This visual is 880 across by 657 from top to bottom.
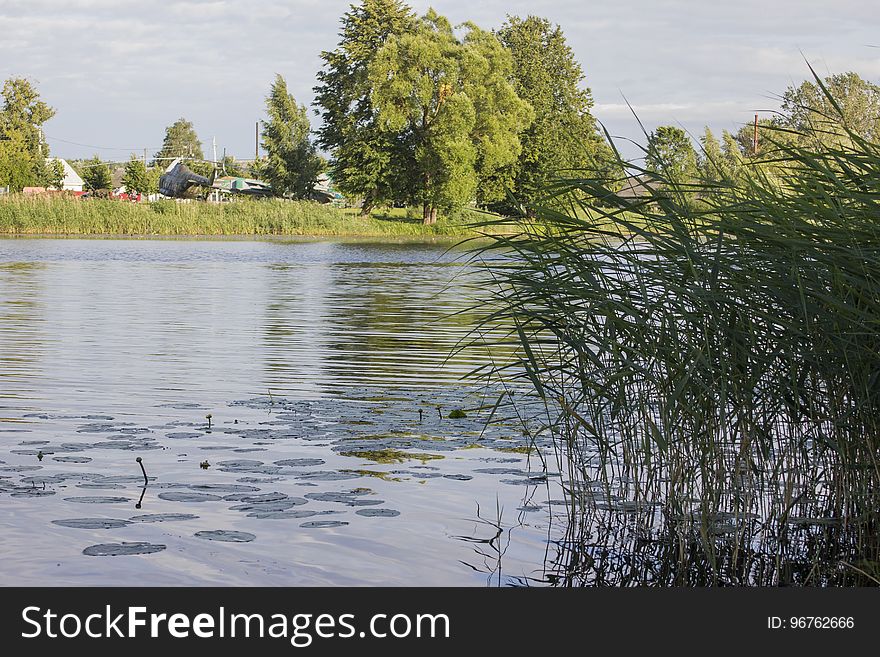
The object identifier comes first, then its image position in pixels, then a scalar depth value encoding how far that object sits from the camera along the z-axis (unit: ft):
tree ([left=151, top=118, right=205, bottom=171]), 492.54
